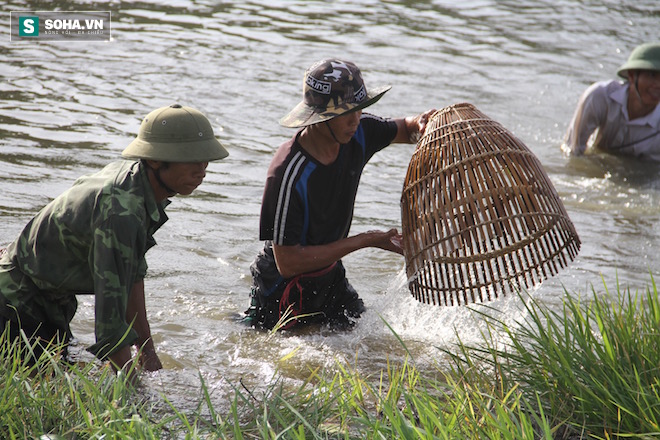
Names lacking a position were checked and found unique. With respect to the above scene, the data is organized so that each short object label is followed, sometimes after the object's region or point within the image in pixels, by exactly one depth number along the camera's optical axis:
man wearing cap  8.36
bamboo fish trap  7.66
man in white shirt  16.27
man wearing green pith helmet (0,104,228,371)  6.79
